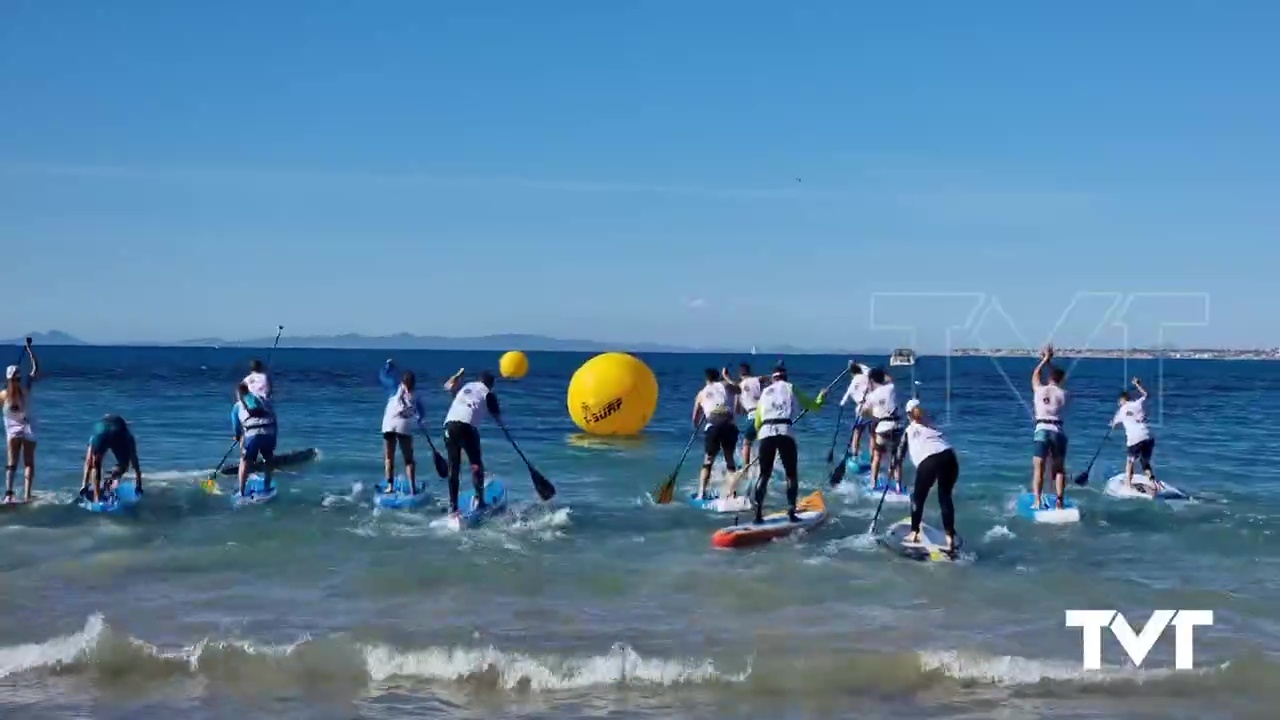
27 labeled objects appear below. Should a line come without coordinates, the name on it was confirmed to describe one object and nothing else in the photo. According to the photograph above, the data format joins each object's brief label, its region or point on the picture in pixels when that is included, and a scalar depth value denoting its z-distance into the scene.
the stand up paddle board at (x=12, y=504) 14.42
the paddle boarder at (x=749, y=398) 16.38
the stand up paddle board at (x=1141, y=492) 16.52
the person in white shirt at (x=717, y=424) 15.47
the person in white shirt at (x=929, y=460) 11.73
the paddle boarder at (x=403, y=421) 14.70
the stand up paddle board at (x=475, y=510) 13.43
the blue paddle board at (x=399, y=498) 14.69
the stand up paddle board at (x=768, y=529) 12.70
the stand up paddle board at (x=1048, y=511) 14.41
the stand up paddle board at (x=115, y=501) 14.48
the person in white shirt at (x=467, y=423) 13.41
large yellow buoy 23.52
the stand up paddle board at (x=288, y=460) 18.11
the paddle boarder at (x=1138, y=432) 16.50
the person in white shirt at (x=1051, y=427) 14.35
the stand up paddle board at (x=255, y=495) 15.09
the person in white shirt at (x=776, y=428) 12.70
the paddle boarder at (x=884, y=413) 16.23
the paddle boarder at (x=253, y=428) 14.84
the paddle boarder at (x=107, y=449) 14.12
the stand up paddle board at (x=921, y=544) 11.95
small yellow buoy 23.86
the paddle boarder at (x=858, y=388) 17.92
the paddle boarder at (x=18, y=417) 13.96
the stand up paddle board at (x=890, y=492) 15.66
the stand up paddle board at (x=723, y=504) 14.72
